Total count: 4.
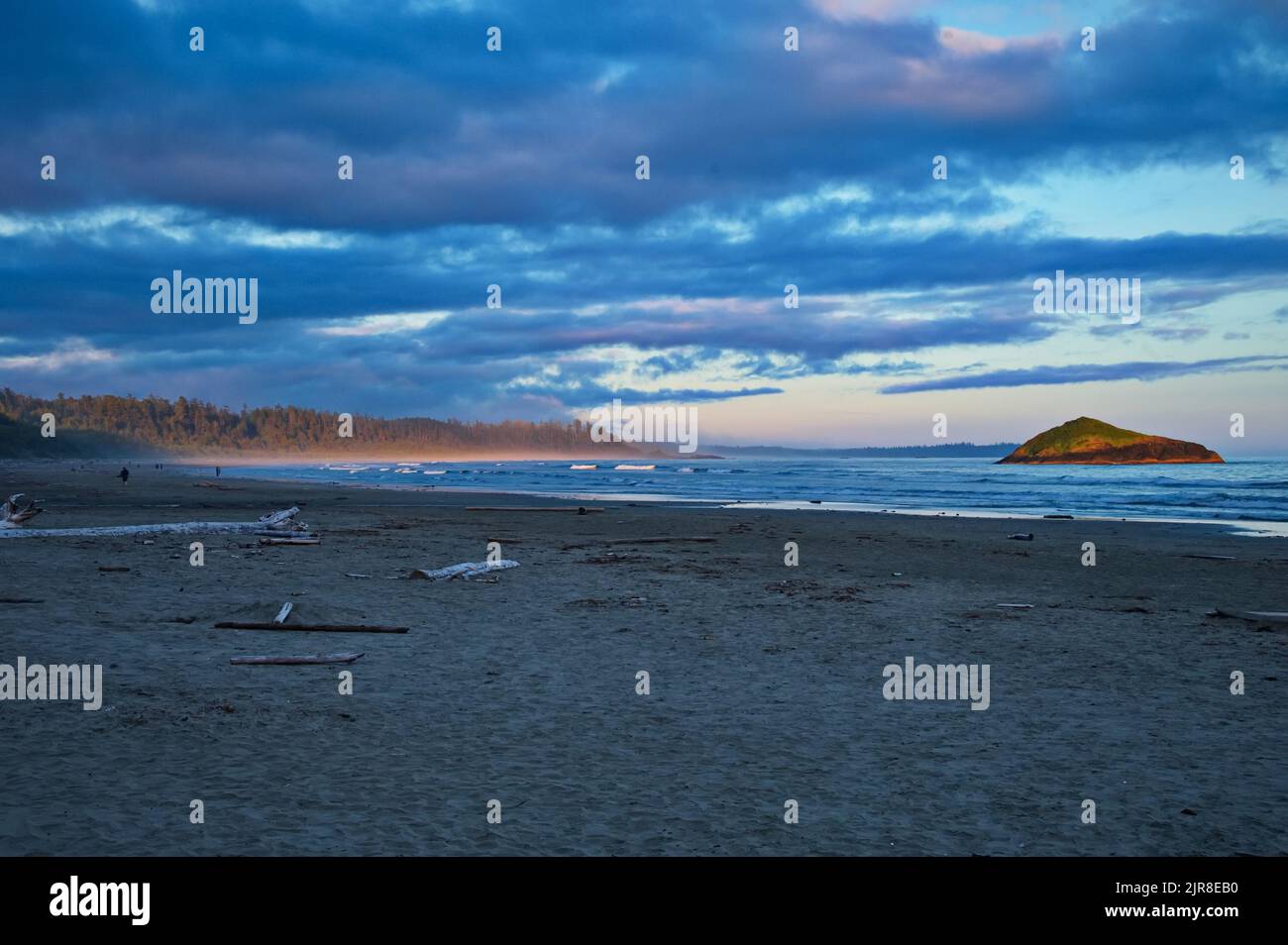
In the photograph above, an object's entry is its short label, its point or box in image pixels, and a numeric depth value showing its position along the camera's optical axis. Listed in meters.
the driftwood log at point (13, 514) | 26.38
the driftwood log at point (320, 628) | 12.85
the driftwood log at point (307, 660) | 10.70
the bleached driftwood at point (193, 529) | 24.92
